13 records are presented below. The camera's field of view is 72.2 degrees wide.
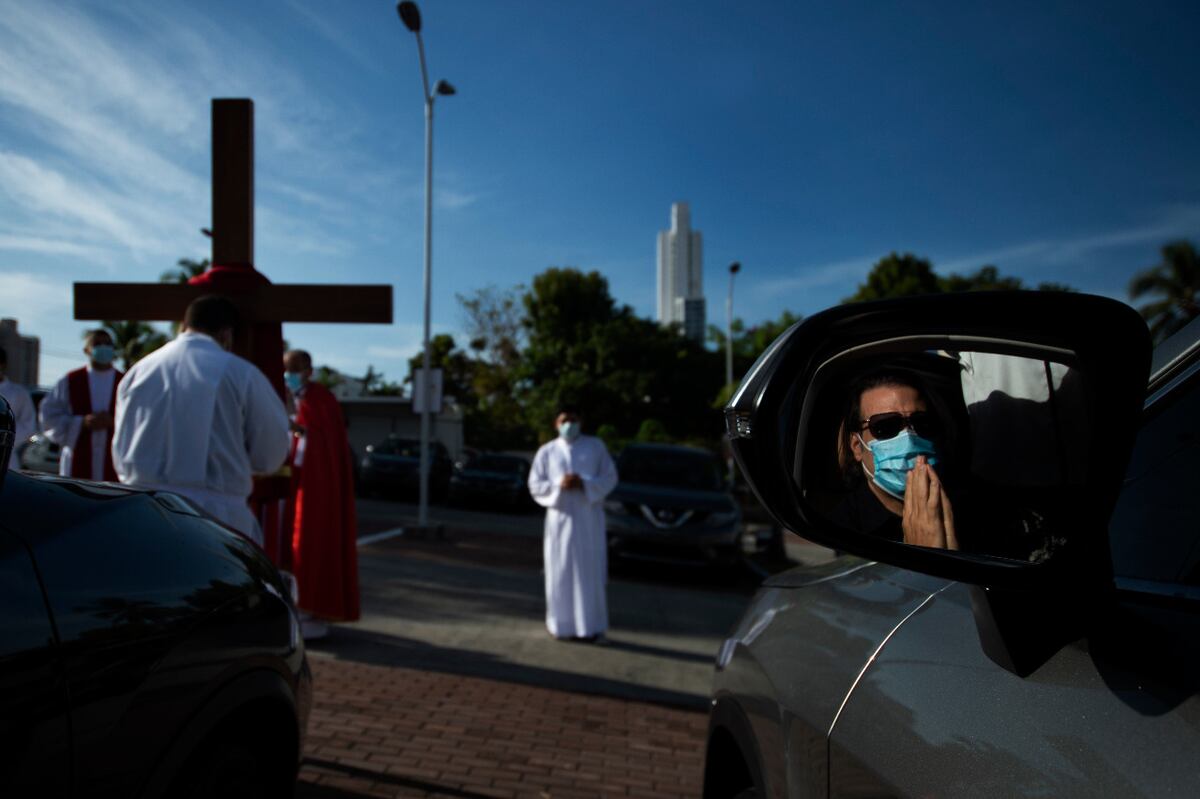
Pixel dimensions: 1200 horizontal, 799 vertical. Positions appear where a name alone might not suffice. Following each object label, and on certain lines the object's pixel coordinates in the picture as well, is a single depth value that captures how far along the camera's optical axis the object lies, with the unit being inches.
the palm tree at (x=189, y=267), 1277.1
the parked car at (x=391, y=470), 807.7
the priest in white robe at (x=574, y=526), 274.8
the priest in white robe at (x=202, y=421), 136.9
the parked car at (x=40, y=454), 608.4
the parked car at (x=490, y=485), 797.9
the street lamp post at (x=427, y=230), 551.5
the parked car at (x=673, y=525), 397.7
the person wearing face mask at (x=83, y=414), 249.8
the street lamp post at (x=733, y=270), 1199.1
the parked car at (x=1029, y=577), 35.3
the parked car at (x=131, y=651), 49.1
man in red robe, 234.7
